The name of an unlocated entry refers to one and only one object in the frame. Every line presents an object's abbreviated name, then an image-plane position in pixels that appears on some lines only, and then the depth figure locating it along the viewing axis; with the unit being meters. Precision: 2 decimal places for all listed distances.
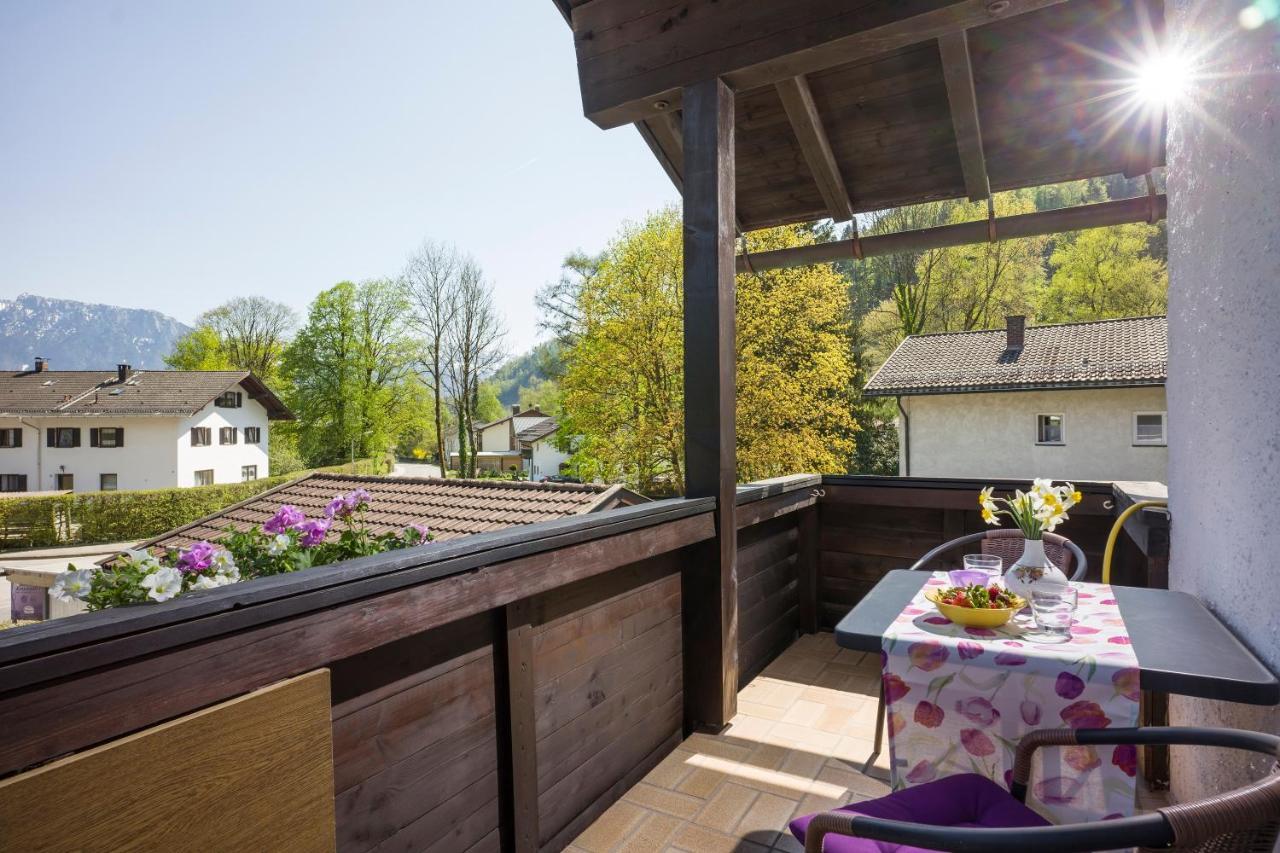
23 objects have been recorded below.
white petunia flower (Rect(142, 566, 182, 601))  0.99
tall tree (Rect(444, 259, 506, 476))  23.39
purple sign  7.88
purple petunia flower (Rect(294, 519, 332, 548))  2.58
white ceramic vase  1.53
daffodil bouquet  1.57
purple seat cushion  1.11
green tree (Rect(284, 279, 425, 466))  25.70
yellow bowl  1.42
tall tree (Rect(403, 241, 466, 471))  23.53
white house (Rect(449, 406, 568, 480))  40.53
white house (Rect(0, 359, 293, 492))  21.52
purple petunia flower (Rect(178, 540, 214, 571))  1.49
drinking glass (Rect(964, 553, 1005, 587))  1.67
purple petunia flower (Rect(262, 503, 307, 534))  2.78
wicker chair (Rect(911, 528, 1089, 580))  2.36
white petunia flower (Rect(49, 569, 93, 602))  1.05
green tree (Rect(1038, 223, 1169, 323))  17.03
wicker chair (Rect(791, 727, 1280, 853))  0.75
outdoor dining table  1.09
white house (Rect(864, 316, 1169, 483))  11.42
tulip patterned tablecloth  1.24
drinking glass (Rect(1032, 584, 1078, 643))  1.43
